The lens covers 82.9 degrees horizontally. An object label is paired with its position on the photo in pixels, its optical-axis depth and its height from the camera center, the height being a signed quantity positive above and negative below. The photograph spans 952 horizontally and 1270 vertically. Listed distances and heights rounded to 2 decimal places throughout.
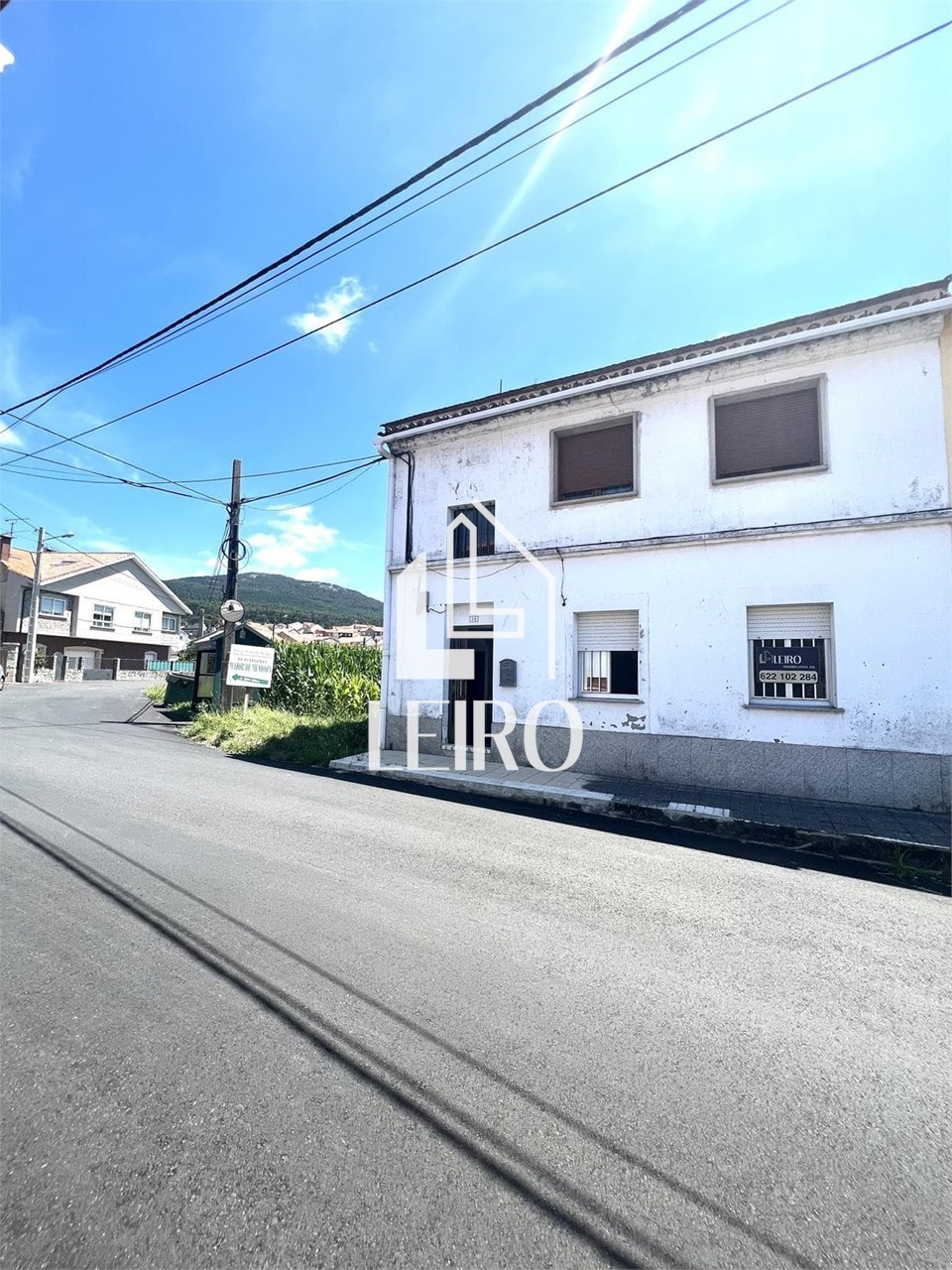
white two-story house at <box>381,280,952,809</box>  7.25 +1.92
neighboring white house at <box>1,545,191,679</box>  36.78 +4.68
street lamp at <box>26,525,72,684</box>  30.38 +2.51
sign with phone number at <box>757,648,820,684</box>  7.86 +0.22
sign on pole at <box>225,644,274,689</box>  13.59 +0.18
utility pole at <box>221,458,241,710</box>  14.26 +3.41
